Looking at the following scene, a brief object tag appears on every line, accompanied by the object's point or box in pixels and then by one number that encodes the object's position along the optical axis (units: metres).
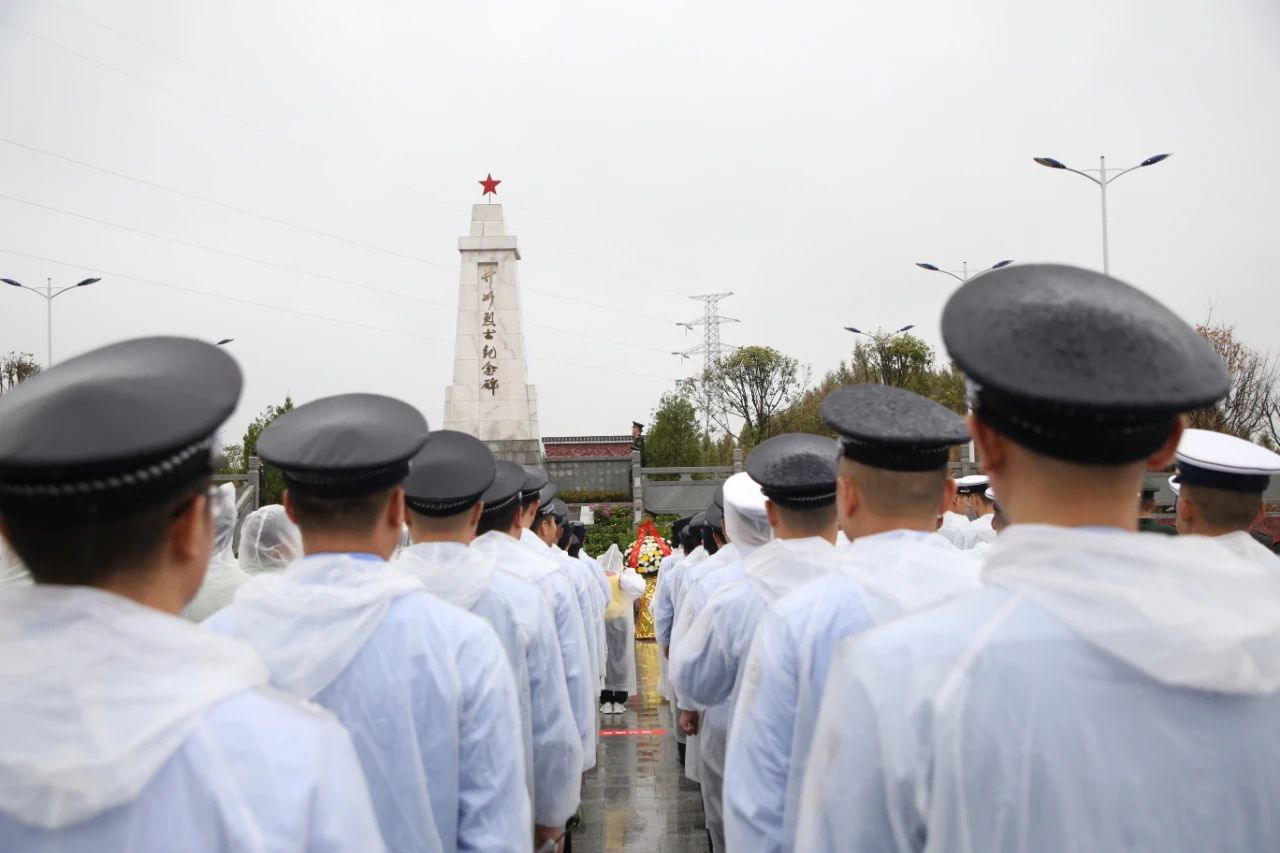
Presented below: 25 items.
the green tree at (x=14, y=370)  37.28
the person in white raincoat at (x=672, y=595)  8.05
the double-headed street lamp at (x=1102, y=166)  18.22
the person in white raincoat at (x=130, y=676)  1.32
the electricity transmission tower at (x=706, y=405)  45.81
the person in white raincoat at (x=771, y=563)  3.43
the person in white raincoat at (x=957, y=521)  7.81
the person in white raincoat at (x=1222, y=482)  3.17
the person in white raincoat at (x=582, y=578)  6.63
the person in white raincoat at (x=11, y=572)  3.87
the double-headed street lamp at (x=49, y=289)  25.56
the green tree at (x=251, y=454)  29.61
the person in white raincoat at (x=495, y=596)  3.43
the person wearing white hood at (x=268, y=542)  5.02
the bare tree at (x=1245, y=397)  30.88
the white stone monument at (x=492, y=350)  24.47
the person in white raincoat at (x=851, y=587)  2.48
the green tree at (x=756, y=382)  42.91
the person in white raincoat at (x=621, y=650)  9.94
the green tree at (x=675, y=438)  43.19
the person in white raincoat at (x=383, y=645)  2.29
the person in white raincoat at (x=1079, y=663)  1.40
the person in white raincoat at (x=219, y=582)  4.84
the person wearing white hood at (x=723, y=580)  4.42
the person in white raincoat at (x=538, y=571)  4.37
